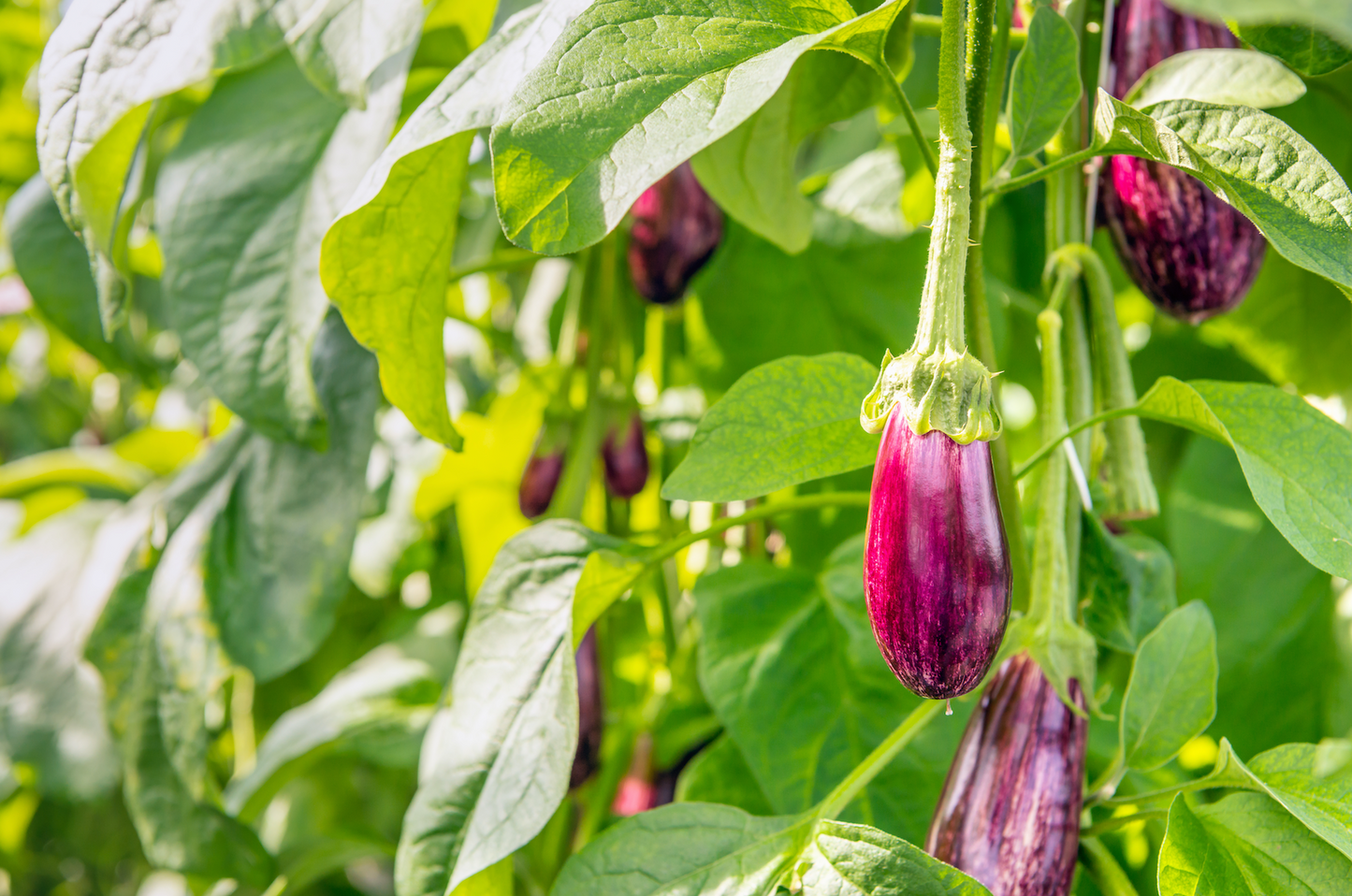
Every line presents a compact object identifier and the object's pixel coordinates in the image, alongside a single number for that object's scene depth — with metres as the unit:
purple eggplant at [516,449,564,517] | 0.54
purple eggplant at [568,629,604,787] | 0.46
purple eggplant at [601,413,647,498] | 0.55
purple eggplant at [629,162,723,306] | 0.46
